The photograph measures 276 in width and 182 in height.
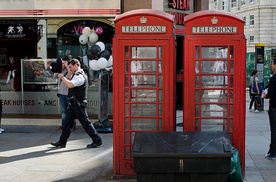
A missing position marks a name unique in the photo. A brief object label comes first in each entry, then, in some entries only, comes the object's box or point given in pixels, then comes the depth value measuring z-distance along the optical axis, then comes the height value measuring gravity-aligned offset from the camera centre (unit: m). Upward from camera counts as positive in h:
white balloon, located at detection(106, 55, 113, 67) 10.68 +0.30
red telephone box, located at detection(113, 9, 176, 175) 5.94 -0.05
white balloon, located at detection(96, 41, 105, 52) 11.15 +0.75
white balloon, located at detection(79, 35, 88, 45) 12.93 +1.07
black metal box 4.83 -1.04
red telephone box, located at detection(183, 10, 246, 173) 5.85 -0.01
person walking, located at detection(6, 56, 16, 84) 13.62 +0.19
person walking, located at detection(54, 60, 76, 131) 9.67 -0.47
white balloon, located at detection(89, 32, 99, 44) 13.02 +1.11
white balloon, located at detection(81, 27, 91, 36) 13.05 +1.33
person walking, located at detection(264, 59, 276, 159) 7.18 -0.63
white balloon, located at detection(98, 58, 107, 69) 10.24 +0.28
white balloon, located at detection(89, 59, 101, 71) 10.34 +0.21
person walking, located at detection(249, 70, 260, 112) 15.38 -0.62
